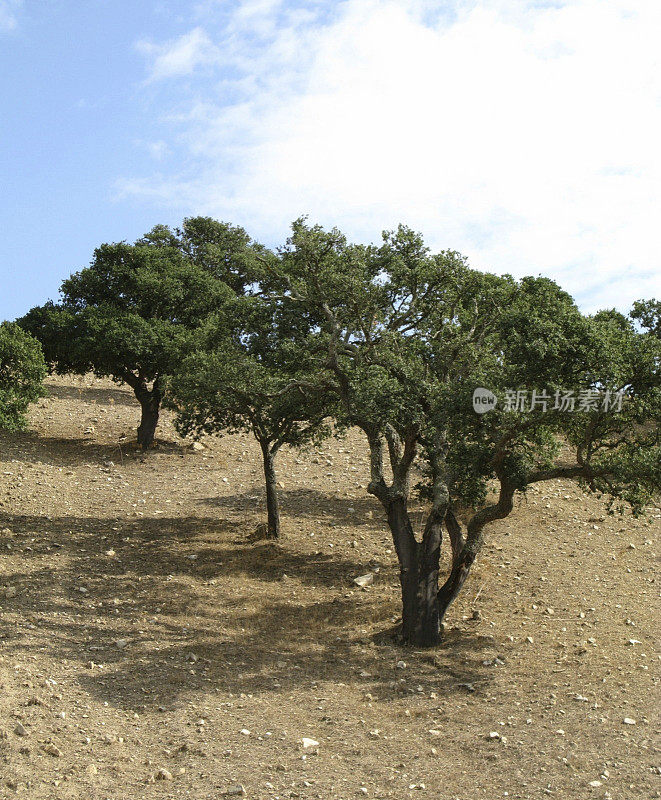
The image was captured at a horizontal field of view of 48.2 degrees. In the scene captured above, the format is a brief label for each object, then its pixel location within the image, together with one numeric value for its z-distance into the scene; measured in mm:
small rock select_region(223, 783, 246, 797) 8367
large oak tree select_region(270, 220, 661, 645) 11648
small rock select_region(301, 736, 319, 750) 9505
